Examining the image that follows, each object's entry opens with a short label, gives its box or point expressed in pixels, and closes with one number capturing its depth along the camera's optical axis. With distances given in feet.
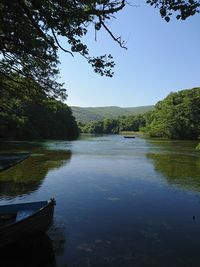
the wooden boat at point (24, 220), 19.30
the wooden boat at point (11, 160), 46.86
